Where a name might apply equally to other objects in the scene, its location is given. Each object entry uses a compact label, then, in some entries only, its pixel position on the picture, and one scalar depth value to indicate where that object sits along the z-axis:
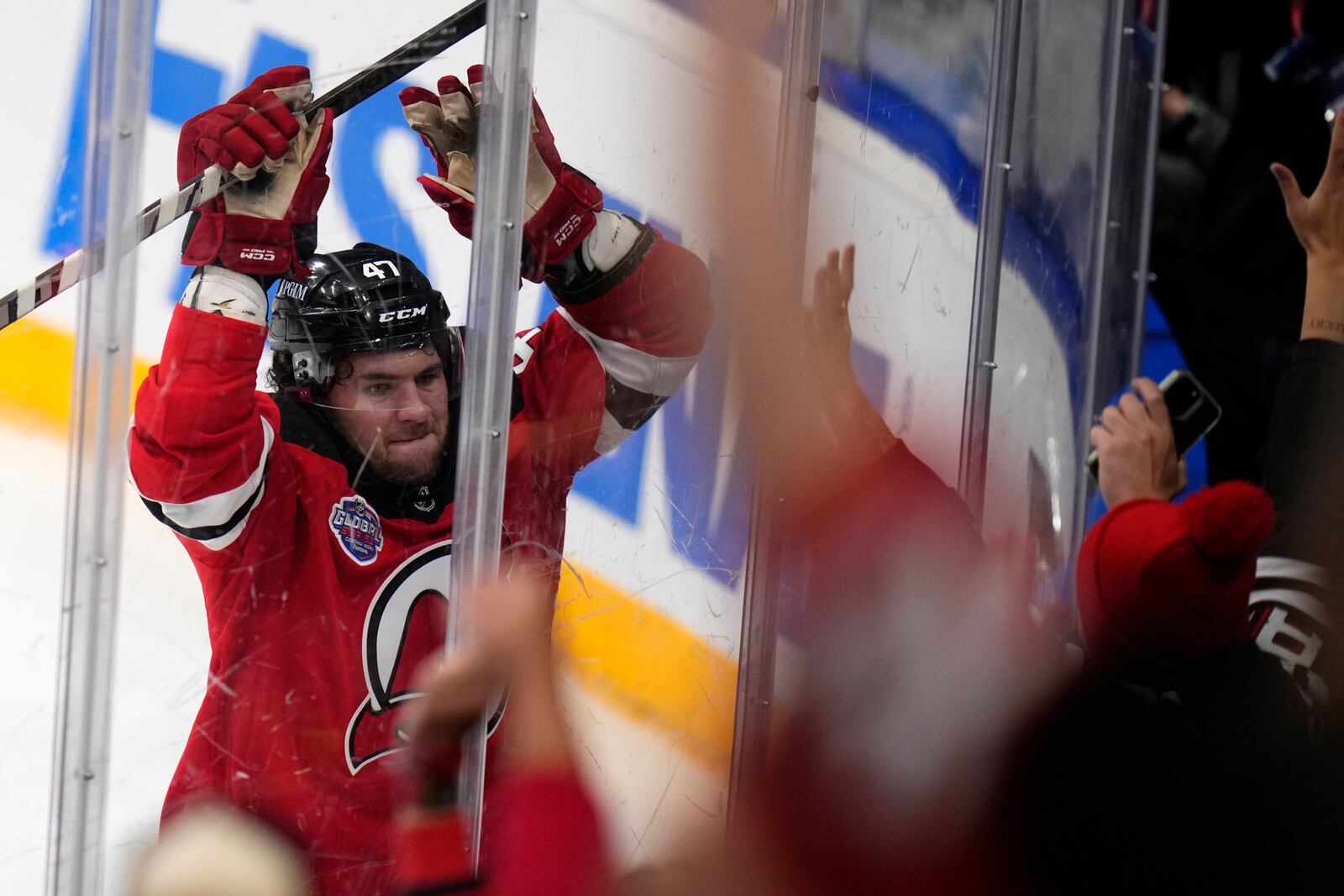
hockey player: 13.26
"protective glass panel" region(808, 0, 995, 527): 13.75
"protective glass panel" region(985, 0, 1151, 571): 14.18
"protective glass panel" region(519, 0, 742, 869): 13.45
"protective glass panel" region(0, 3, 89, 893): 13.25
